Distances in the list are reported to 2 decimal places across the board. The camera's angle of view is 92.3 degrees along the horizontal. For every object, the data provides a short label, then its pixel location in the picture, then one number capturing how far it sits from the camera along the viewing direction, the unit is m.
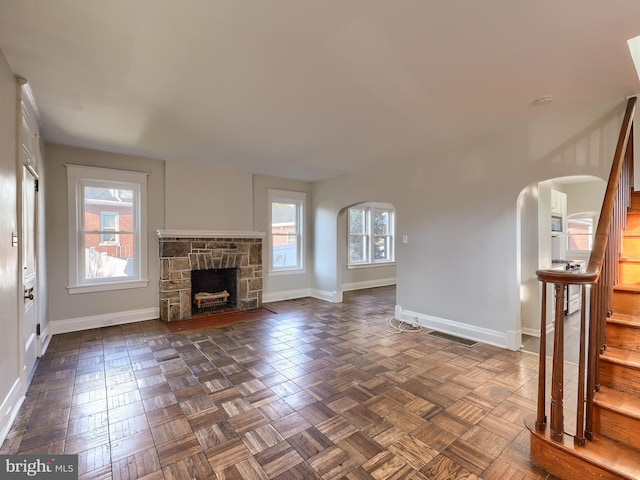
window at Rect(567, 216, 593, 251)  6.85
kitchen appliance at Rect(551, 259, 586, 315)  4.65
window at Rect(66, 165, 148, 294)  4.25
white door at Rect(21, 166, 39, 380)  2.79
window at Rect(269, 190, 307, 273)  6.13
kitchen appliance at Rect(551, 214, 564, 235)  4.78
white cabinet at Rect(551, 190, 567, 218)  4.80
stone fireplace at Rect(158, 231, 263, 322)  4.77
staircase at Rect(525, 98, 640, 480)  1.57
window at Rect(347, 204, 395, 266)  7.66
